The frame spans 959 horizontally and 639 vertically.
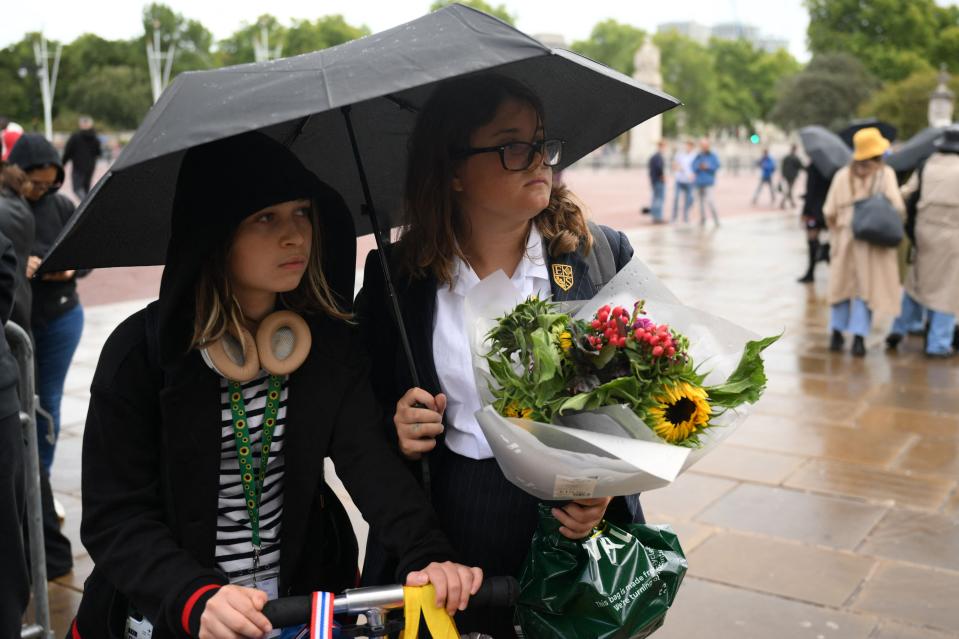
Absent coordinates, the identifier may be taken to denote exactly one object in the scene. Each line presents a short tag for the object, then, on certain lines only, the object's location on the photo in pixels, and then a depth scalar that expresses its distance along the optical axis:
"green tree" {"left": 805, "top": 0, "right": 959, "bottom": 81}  57.91
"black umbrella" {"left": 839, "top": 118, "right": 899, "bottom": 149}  10.01
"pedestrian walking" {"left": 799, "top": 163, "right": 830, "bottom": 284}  12.71
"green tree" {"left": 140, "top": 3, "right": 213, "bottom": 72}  88.50
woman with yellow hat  8.73
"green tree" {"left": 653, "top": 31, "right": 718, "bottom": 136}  92.19
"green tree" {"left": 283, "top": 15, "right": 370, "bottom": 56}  94.81
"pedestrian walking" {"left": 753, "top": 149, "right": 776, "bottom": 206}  27.58
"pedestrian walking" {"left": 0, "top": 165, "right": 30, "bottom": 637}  2.78
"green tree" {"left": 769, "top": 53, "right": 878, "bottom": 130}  53.56
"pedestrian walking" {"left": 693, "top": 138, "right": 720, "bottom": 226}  21.33
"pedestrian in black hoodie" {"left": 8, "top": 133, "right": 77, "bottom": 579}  4.83
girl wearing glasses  2.32
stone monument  58.06
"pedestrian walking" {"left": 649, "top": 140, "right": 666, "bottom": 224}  21.58
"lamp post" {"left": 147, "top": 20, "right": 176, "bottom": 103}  74.31
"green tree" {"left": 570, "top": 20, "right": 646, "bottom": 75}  105.06
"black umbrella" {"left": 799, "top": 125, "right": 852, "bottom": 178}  11.05
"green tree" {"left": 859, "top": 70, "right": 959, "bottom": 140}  30.58
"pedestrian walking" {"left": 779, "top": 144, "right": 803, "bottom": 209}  25.00
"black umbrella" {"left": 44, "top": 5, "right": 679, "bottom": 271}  1.78
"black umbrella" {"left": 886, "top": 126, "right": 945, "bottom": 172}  9.66
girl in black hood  2.01
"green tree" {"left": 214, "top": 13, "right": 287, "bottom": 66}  88.62
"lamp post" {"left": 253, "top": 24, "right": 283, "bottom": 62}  78.88
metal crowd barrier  3.44
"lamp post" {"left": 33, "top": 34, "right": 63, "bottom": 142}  62.80
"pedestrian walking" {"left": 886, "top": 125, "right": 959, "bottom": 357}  8.74
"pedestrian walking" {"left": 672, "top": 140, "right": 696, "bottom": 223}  21.86
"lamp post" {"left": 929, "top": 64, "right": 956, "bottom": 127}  23.73
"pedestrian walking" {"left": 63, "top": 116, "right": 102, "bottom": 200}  18.34
